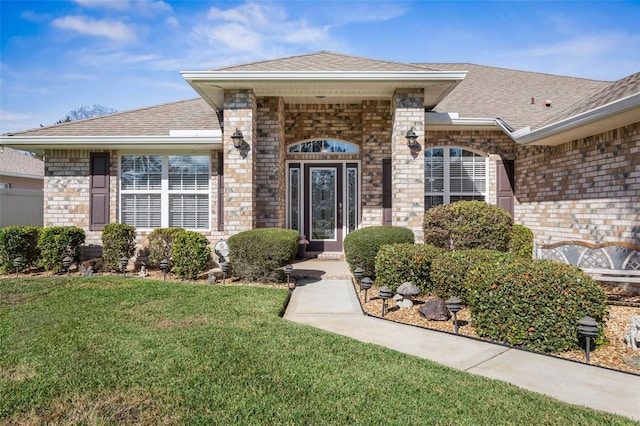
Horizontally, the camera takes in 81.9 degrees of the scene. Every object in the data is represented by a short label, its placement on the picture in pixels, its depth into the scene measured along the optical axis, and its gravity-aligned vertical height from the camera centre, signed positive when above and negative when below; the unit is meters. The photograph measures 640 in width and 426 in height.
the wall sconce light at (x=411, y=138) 7.48 +1.70
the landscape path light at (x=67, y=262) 7.28 -0.77
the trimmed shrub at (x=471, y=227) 6.40 -0.10
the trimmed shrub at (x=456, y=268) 4.80 -0.63
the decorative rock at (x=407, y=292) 5.07 -0.97
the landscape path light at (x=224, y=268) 6.77 -0.84
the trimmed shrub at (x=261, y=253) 6.45 -0.55
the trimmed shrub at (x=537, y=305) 3.59 -0.85
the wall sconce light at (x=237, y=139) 7.47 +1.71
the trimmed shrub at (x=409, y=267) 5.40 -0.67
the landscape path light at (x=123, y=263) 7.18 -0.78
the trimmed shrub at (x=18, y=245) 7.46 -0.45
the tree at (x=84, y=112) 34.53 +10.57
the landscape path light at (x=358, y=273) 5.83 -0.81
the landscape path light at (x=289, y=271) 6.00 -0.82
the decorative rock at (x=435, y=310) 4.56 -1.12
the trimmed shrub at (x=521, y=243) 7.73 -0.46
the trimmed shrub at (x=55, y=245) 7.53 -0.44
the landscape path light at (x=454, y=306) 4.06 -0.94
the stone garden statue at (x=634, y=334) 3.59 -1.12
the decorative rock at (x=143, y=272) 7.29 -0.98
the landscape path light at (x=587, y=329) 3.27 -0.96
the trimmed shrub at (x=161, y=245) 7.29 -0.44
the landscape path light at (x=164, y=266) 6.71 -0.79
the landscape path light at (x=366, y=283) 5.13 -0.86
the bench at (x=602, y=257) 5.06 -0.57
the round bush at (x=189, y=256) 6.97 -0.63
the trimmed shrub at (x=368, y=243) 6.41 -0.37
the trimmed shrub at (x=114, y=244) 7.57 -0.44
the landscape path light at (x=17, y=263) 7.09 -0.76
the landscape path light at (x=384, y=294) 4.65 -0.91
